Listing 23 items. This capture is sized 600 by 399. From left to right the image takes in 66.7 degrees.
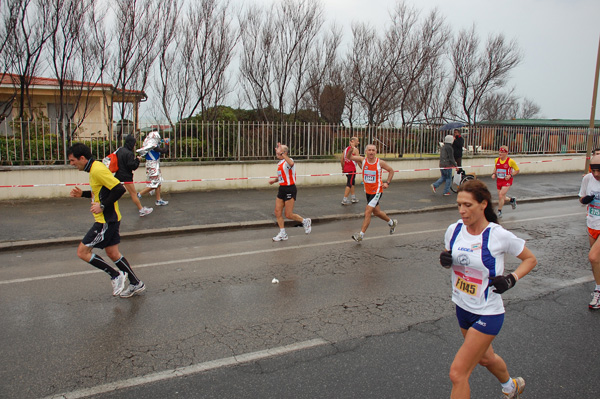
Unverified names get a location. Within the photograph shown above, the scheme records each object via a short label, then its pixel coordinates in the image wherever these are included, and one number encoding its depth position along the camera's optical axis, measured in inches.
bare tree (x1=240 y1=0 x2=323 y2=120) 636.1
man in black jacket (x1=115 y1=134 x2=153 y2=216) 401.4
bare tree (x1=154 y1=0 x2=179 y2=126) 566.9
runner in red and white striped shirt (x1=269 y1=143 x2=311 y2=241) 325.4
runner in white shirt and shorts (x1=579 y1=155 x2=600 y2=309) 215.3
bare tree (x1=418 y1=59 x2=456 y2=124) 917.9
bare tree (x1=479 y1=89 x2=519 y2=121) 1348.4
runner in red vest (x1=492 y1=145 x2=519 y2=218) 414.3
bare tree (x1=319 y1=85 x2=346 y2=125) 748.6
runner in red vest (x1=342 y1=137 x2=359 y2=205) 484.4
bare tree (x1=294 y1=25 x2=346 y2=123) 679.7
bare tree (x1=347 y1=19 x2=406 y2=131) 738.2
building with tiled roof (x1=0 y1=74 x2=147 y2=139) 501.4
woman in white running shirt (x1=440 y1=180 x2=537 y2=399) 115.6
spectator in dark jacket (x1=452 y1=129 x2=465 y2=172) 613.3
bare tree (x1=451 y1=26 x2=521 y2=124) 887.7
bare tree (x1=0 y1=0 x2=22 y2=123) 465.9
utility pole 729.0
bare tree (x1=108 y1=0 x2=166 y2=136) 533.0
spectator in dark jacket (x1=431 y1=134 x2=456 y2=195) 563.9
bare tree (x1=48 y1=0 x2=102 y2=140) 493.4
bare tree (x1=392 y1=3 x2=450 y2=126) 746.8
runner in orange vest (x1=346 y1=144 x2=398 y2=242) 326.0
